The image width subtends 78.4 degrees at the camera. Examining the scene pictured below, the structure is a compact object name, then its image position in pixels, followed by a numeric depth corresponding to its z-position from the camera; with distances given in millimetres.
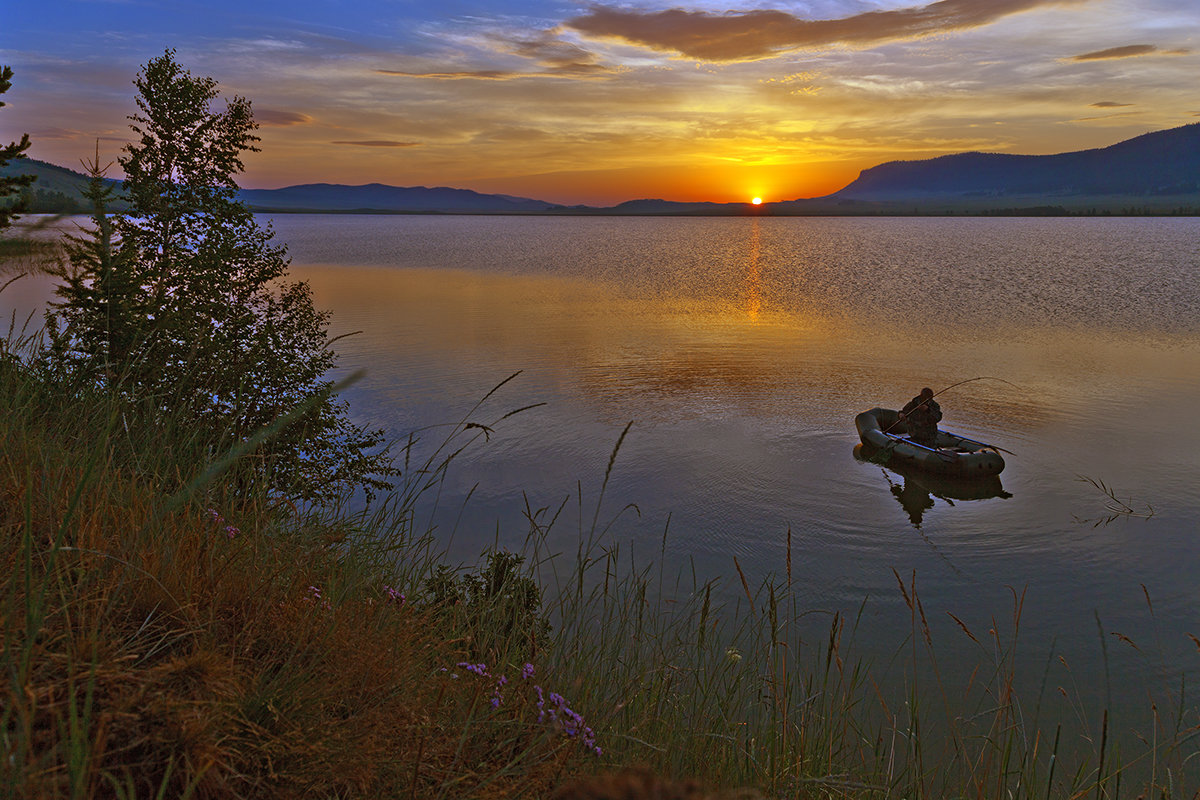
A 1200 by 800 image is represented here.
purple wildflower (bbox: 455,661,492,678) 2906
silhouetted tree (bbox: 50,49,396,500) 19094
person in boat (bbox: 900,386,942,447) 24078
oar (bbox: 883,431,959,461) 22859
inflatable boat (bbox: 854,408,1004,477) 22703
